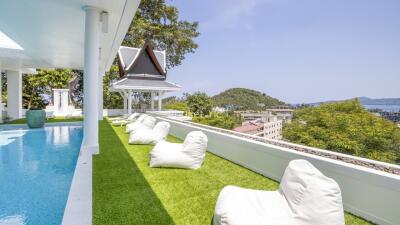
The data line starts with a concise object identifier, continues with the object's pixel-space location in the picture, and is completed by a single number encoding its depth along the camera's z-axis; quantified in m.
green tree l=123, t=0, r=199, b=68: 26.48
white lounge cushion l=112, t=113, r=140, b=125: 13.94
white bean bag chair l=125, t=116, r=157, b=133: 9.98
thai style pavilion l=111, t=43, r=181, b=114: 17.38
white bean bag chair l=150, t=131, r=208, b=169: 5.41
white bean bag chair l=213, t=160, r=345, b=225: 2.62
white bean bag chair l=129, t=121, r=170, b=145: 8.18
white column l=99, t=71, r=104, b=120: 14.94
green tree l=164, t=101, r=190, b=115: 23.79
